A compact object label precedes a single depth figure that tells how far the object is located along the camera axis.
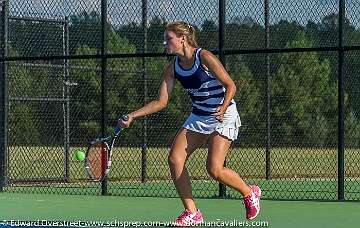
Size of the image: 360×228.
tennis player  8.96
